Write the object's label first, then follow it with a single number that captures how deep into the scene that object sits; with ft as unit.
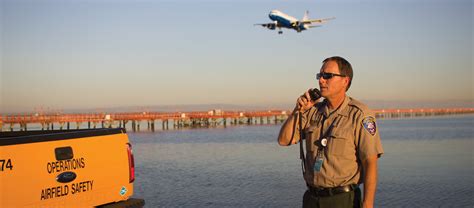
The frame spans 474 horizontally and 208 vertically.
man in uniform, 14.14
